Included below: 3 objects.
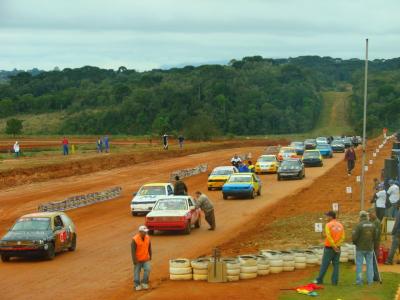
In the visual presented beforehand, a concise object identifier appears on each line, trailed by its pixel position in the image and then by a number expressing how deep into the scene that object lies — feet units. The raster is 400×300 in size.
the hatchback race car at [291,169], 165.58
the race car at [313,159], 203.00
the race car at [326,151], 242.58
